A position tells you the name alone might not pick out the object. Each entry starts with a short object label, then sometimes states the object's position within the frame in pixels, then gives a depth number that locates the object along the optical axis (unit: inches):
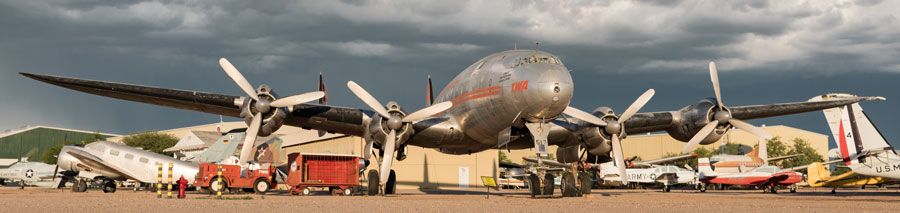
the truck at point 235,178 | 1407.5
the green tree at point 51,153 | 3885.3
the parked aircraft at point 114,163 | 1528.1
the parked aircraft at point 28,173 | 2266.2
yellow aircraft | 1483.1
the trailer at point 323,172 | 1314.0
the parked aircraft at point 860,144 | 1279.5
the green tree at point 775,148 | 3942.2
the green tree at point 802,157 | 3890.7
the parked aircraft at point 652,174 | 2165.4
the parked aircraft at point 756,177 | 1806.1
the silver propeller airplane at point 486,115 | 981.8
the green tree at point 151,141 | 4192.9
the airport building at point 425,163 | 2262.6
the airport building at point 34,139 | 4795.8
